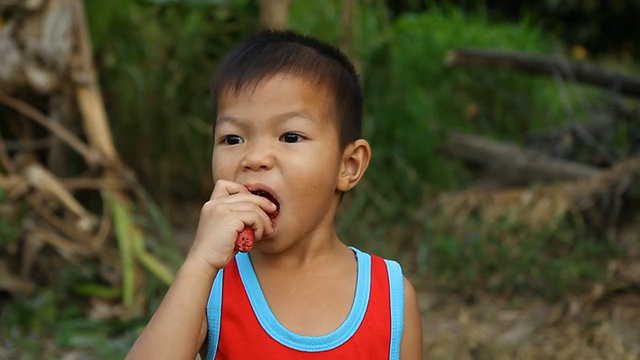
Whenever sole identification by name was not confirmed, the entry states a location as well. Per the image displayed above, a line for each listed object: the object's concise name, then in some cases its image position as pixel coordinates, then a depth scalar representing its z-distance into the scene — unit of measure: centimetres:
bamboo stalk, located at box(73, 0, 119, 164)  319
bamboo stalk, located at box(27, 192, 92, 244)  318
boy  153
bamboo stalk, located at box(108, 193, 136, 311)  308
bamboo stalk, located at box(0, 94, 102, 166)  319
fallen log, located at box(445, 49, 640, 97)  447
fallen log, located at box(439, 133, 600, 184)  414
